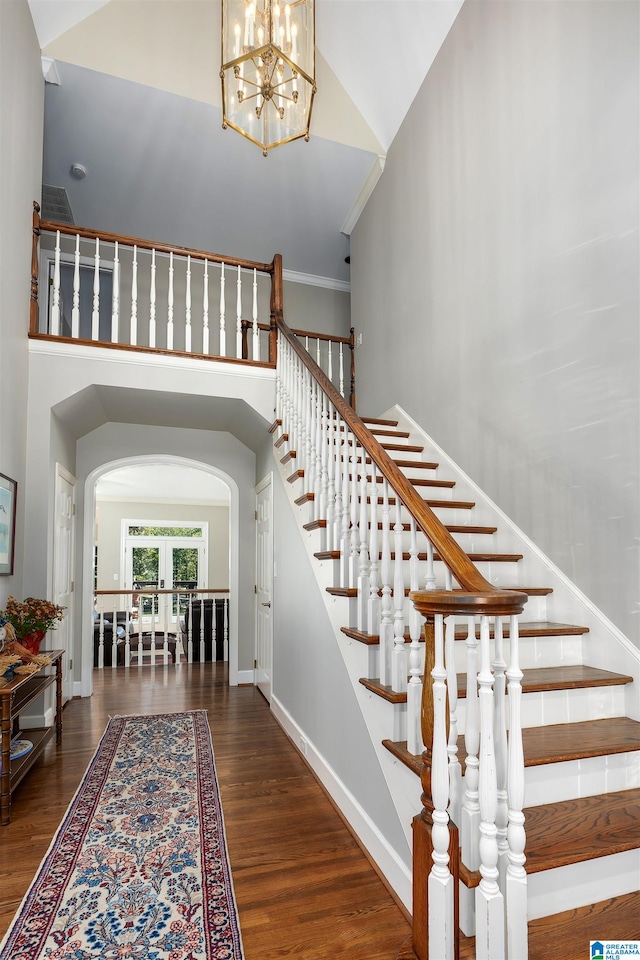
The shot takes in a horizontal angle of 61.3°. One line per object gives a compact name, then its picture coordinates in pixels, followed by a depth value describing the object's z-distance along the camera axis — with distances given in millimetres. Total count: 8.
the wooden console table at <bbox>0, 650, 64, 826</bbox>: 2674
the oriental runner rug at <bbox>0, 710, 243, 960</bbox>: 1812
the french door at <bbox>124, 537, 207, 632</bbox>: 12984
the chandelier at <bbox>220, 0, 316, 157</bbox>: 2979
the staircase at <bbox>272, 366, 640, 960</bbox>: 1663
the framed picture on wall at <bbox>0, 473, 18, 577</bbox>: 3318
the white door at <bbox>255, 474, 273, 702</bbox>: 4863
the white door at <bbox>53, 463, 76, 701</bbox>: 4324
